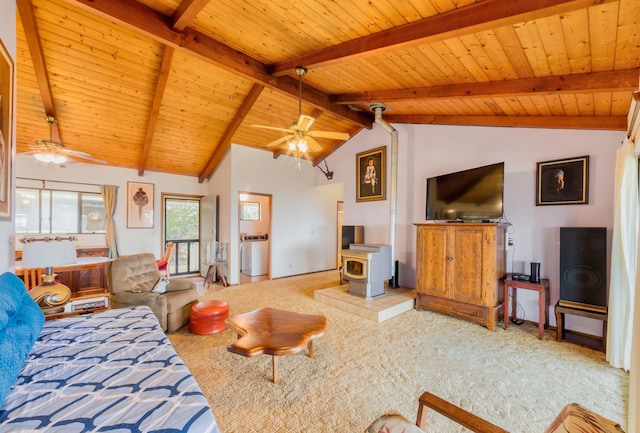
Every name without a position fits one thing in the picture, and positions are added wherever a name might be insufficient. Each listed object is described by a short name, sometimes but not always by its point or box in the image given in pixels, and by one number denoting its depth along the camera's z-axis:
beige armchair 2.99
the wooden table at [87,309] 2.37
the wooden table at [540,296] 3.06
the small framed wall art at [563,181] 3.08
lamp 2.27
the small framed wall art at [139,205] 5.71
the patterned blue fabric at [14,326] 1.22
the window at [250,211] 7.12
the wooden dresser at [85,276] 4.02
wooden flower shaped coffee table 2.04
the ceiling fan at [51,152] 3.41
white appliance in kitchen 6.52
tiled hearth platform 3.67
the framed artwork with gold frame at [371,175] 5.26
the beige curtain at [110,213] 5.40
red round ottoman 3.12
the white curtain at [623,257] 2.37
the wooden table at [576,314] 2.67
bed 1.04
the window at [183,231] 6.36
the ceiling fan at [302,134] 3.15
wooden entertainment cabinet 3.32
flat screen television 3.39
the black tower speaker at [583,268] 2.74
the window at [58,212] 4.77
